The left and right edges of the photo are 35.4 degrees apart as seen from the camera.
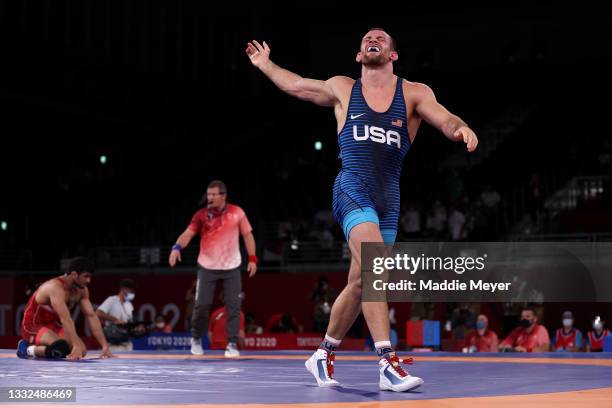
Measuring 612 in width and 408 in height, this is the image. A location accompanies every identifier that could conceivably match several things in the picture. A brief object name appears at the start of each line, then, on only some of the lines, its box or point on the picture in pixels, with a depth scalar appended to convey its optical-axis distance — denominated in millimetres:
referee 10008
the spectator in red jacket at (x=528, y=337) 11852
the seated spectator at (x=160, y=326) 16359
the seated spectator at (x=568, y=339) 12227
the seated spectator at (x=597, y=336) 12297
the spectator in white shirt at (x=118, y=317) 12742
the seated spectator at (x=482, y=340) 12289
